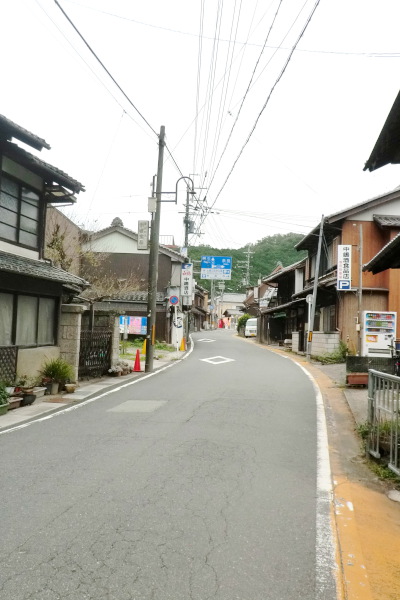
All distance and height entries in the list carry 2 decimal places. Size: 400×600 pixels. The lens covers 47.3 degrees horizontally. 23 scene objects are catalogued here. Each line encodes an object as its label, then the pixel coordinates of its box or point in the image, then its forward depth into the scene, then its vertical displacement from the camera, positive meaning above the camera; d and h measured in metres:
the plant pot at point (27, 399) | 10.34 -1.77
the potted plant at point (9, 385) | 10.40 -1.53
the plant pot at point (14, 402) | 9.90 -1.78
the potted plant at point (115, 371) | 15.73 -1.60
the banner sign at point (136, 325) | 33.44 +0.01
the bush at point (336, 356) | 21.88 -1.16
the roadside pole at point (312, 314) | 23.53 +0.93
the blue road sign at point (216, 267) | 30.95 +4.17
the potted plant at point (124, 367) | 16.34 -1.53
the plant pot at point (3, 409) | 9.39 -1.82
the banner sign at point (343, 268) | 21.94 +3.13
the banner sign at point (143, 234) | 19.27 +3.89
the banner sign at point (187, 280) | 30.19 +3.23
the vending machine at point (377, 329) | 21.48 +0.25
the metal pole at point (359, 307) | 20.26 +1.17
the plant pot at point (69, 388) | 12.16 -1.73
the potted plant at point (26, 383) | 10.57 -1.54
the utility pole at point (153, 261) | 17.70 +2.54
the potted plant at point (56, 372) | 12.16 -1.35
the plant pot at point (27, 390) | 10.44 -1.57
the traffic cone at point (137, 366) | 17.70 -1.58
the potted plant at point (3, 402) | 9.42 -1.69
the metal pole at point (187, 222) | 30.91 +7.14
